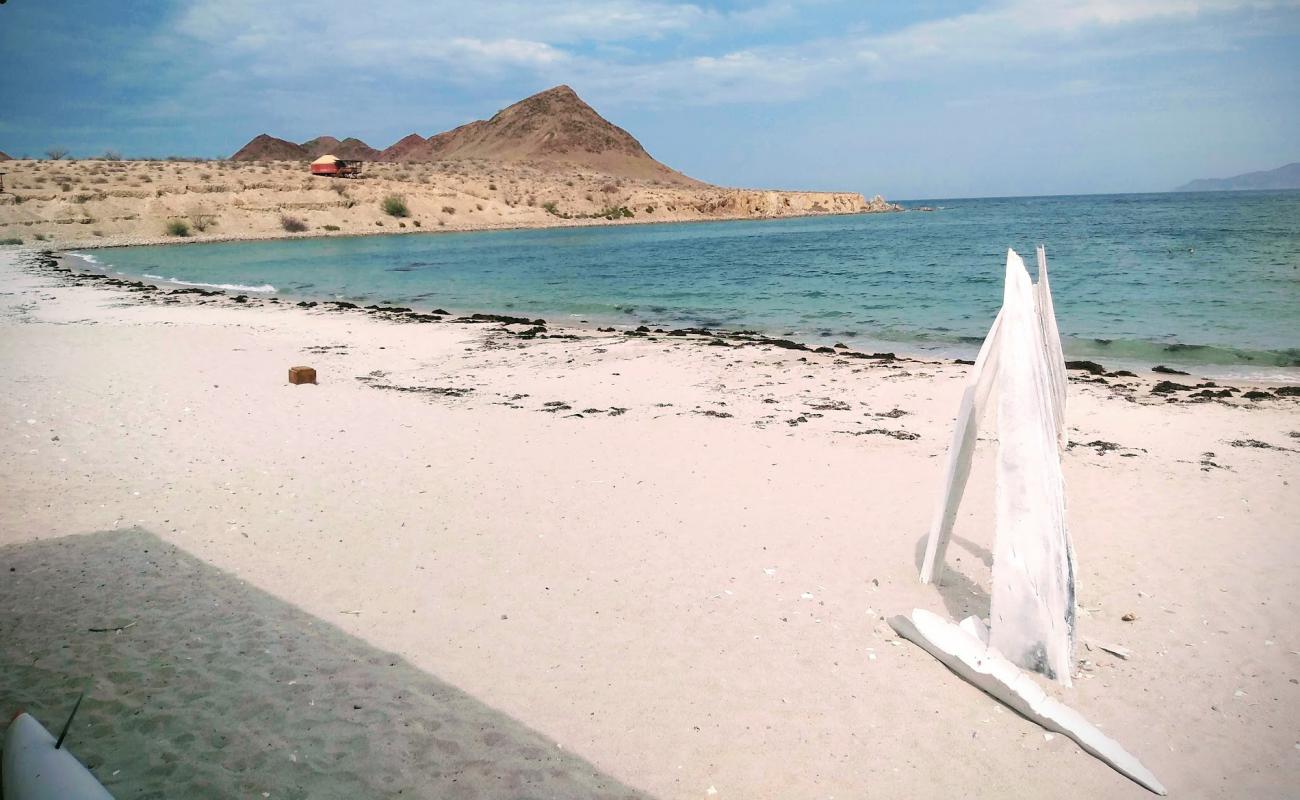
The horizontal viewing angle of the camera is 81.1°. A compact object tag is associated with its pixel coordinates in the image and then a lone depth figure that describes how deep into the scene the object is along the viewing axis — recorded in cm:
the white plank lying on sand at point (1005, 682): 331
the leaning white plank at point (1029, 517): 383
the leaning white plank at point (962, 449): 436
